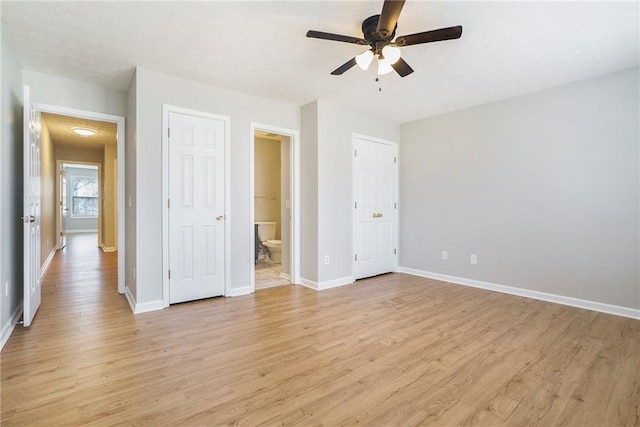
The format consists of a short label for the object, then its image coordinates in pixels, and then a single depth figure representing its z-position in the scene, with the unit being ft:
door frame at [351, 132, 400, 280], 14.55
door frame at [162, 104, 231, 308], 10.59
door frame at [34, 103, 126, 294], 11.89
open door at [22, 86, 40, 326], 8.52
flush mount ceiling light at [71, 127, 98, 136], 18.18
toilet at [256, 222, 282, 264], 18.74
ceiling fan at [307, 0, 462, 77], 6.45
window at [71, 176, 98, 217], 39.75
